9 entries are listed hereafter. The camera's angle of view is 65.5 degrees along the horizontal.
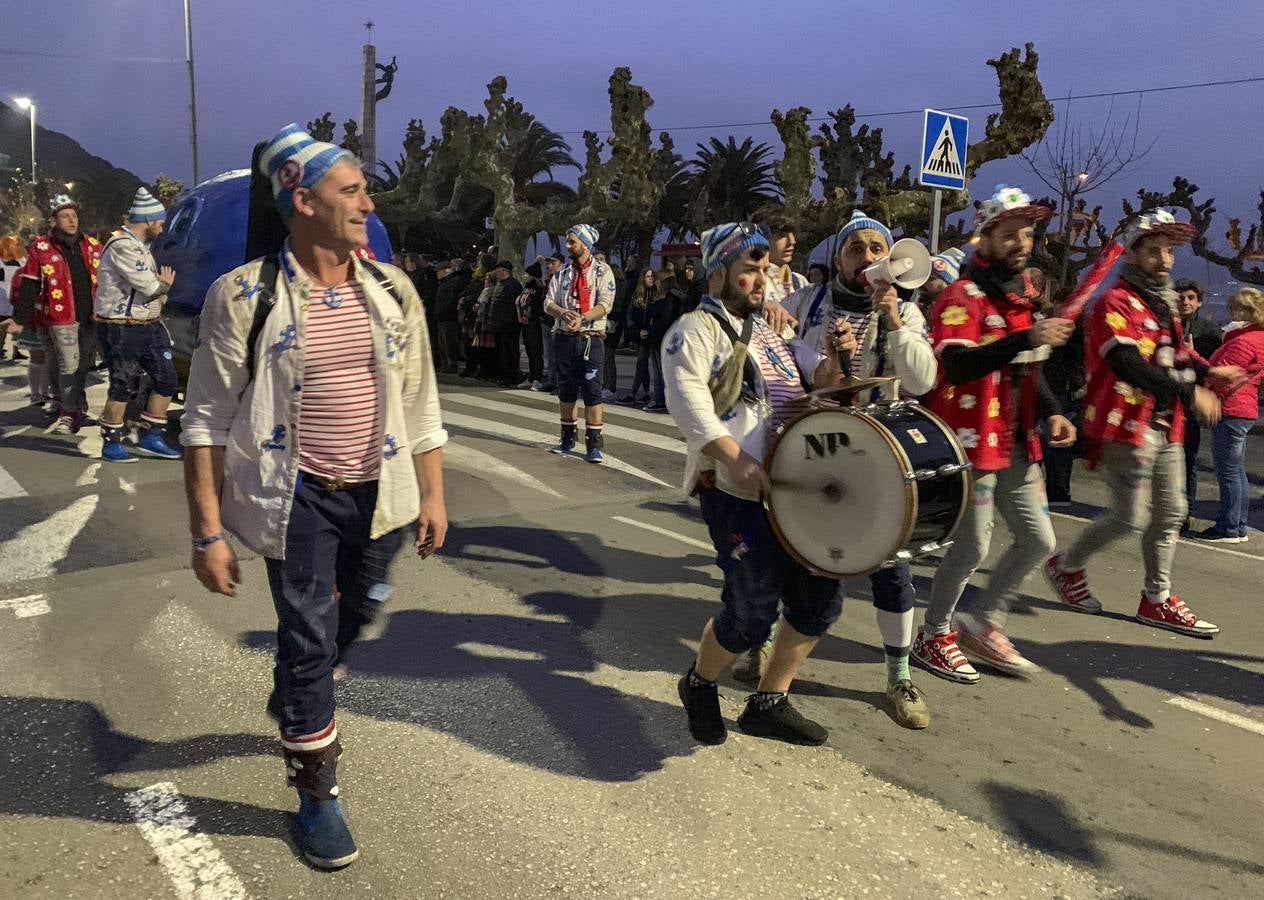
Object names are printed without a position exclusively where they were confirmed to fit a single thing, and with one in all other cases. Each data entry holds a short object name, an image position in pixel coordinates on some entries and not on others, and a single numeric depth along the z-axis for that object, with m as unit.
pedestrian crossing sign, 8.32
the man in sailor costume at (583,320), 8.71
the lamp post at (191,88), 23.61
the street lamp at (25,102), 45.67
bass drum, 2.92
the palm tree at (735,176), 41.88
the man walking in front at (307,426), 2.55
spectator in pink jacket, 6.72
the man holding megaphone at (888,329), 3.53
